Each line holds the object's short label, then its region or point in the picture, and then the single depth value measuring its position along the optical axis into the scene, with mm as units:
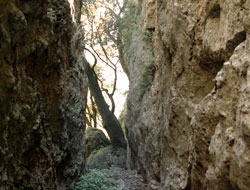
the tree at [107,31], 15336
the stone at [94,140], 16156
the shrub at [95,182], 8289
